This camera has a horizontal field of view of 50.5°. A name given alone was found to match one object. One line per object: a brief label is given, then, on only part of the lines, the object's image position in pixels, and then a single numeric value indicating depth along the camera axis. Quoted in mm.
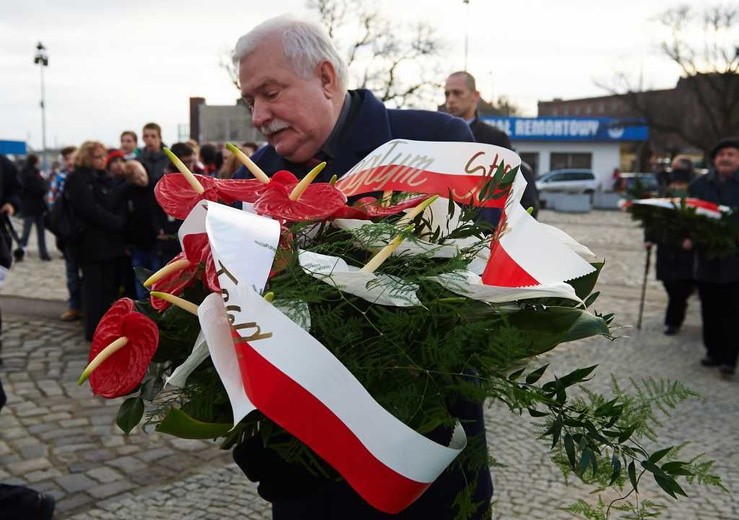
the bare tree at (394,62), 26641
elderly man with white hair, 1685
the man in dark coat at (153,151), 8094
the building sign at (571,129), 46094
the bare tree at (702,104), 36938
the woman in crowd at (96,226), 7195
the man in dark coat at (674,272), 7746
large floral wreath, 1223
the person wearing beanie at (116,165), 7869
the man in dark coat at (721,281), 6781
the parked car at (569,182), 36094
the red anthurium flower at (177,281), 1456
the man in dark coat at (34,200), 13672
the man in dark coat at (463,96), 6090
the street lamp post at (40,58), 37094
